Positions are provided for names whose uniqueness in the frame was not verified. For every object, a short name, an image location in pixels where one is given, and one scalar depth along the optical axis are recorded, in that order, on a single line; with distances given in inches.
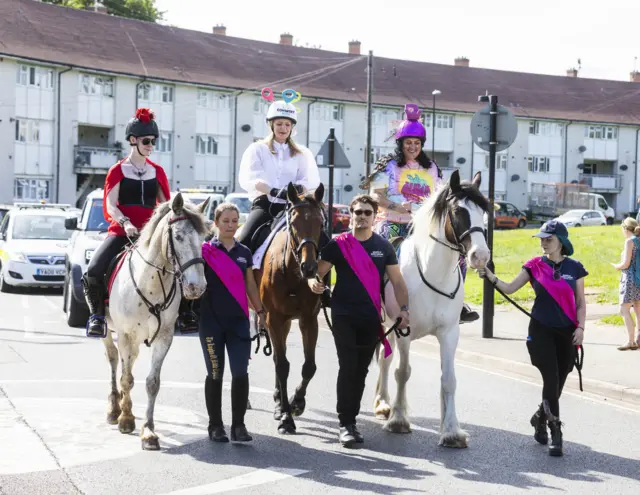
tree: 2770.7
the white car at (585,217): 2440.9
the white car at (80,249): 592.1
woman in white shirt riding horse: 370.0
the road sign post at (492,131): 566.3
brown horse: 315.9
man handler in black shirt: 309.7
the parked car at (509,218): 2423.7
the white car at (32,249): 860.6
